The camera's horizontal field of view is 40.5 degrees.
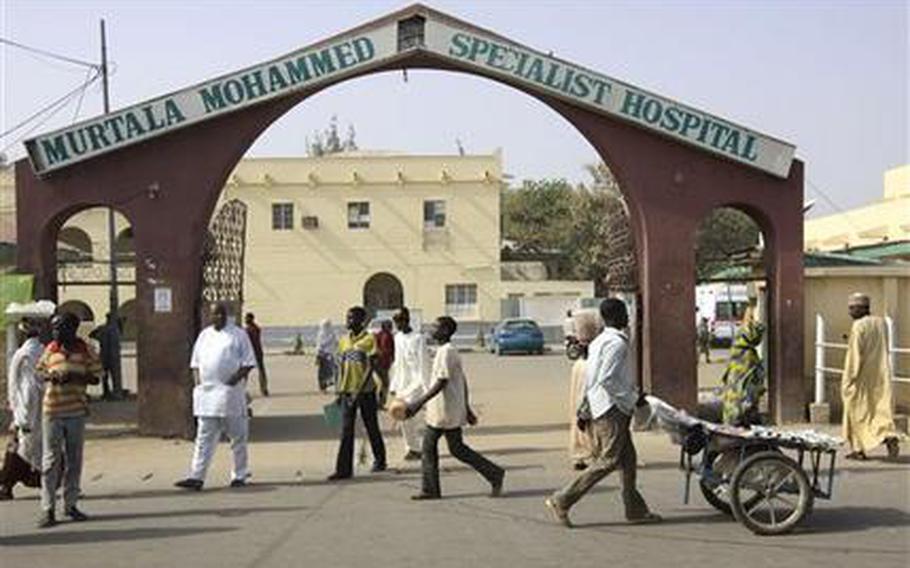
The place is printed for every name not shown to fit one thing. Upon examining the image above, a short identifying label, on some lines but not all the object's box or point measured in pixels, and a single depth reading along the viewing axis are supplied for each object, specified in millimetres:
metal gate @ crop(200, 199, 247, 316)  18234
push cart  9383
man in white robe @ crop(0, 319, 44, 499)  11227
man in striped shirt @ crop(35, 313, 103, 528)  10289
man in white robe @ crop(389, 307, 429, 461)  13477
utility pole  23859
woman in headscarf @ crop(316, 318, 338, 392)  25984
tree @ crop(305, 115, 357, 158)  93750
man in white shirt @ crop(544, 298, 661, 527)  9516
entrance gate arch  16266
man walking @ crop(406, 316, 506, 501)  11133
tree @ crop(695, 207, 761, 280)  57188
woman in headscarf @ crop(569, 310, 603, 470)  11820
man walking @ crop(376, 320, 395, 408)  19016
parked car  45781
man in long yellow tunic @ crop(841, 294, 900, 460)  13141
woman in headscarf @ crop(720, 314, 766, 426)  11516
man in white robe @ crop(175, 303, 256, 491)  12016
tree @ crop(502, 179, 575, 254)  66556
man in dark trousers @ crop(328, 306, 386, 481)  12648
